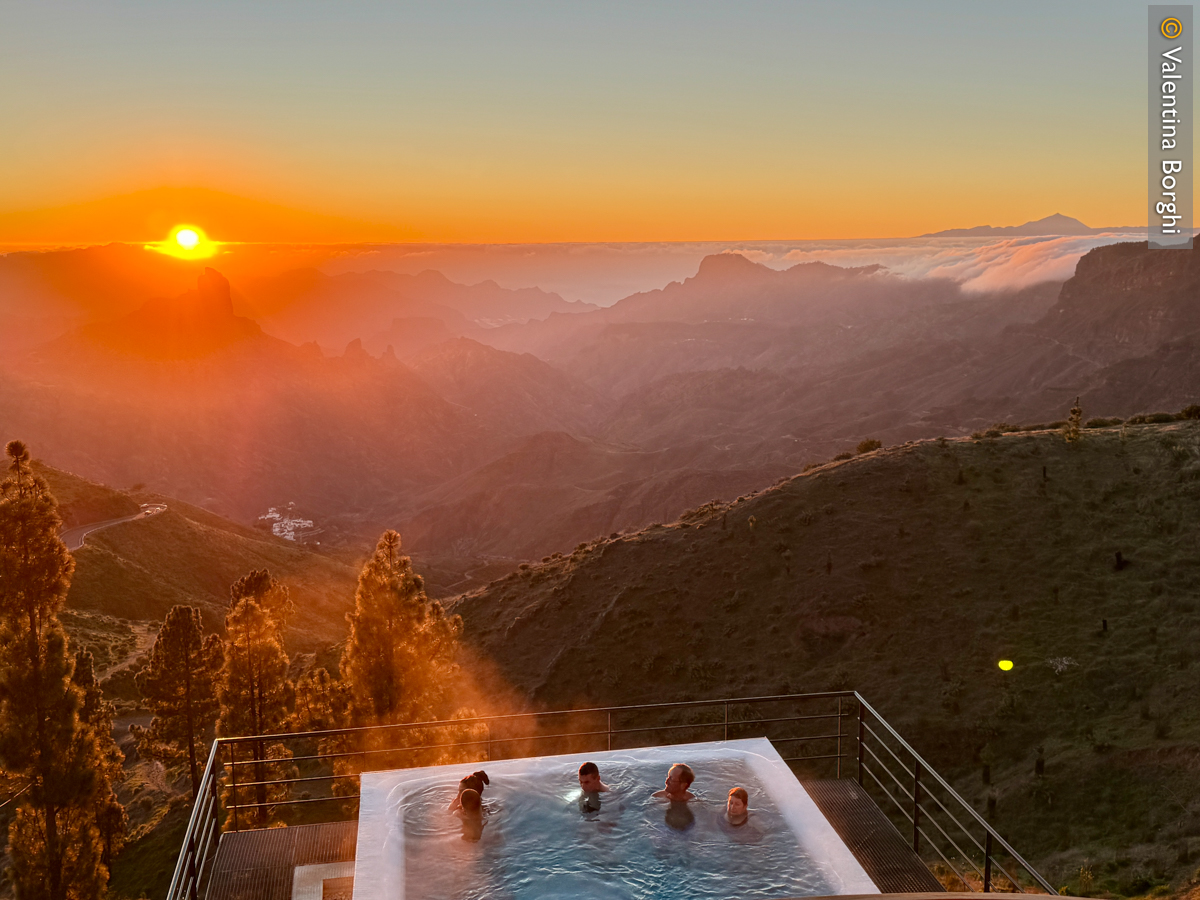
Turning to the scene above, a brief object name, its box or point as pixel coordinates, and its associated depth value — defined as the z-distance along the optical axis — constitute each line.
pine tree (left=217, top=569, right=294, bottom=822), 23.81
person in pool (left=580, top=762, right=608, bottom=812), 9.71
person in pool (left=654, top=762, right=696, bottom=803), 9.81
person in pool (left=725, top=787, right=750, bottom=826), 9.27
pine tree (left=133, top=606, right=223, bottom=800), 26.89
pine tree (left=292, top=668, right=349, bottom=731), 23.44
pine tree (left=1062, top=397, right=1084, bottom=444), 42.03
